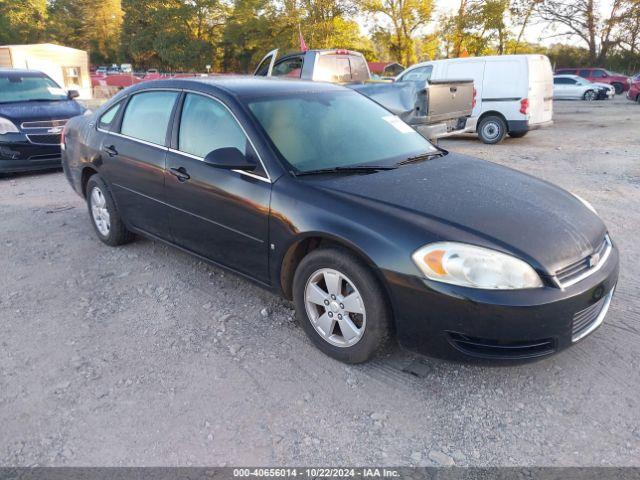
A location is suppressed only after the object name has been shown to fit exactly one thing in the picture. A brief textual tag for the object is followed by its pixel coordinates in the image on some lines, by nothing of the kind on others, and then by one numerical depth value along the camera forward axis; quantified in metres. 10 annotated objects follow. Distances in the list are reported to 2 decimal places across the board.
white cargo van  10.57
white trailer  22.11
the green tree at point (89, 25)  63.19
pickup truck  8.29
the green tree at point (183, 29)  50.38
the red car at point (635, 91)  22.44
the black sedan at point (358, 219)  2.57
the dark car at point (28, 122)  8.03
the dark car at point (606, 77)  30.64
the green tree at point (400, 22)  34.66
